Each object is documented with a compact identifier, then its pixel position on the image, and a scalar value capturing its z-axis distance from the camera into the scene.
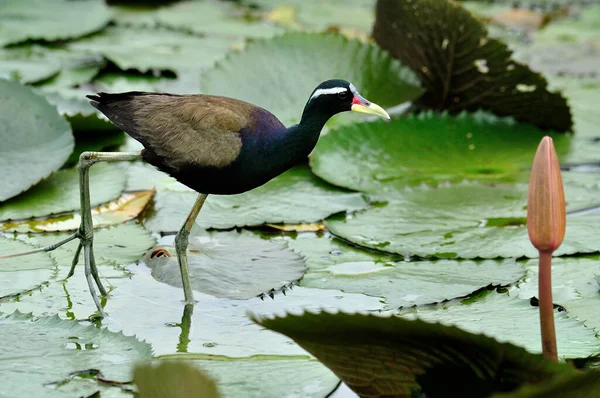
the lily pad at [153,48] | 9.89
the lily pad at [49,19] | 10.27
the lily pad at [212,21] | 11.87
